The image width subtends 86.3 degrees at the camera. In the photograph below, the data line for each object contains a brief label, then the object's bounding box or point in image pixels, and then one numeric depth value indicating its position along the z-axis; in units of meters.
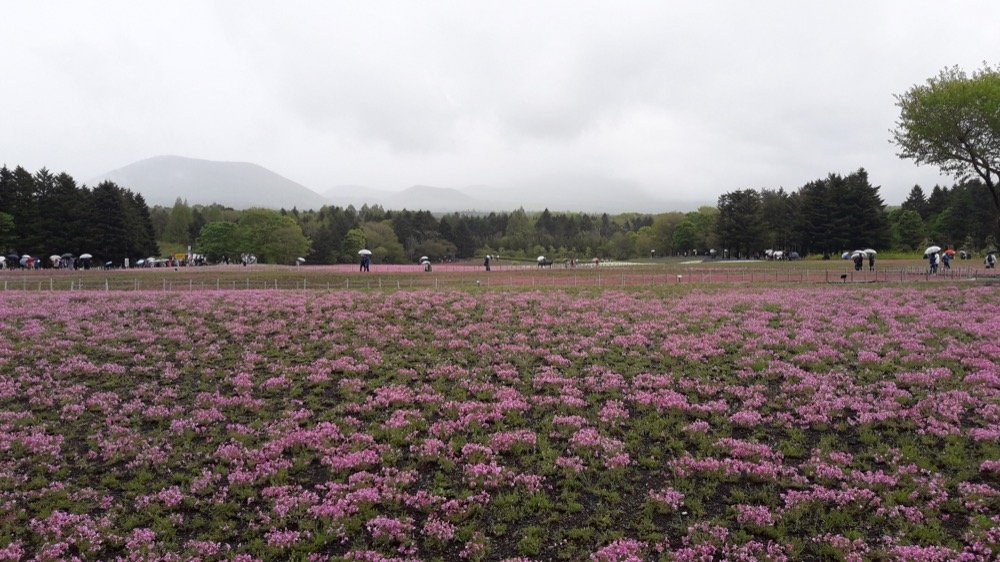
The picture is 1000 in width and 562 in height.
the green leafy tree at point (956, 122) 47.66
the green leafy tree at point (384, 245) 137.26
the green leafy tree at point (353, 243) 134.62
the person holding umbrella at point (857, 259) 54.98
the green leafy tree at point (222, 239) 117.46
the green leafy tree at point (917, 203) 140.69
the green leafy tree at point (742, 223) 112.25
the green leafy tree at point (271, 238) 115.25
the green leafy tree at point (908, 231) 122.31
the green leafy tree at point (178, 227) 164.25
